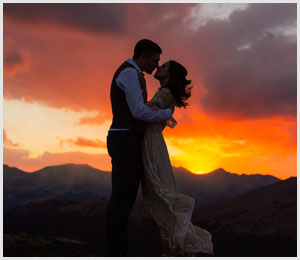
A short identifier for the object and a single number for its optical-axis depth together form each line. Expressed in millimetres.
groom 4043
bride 4324
